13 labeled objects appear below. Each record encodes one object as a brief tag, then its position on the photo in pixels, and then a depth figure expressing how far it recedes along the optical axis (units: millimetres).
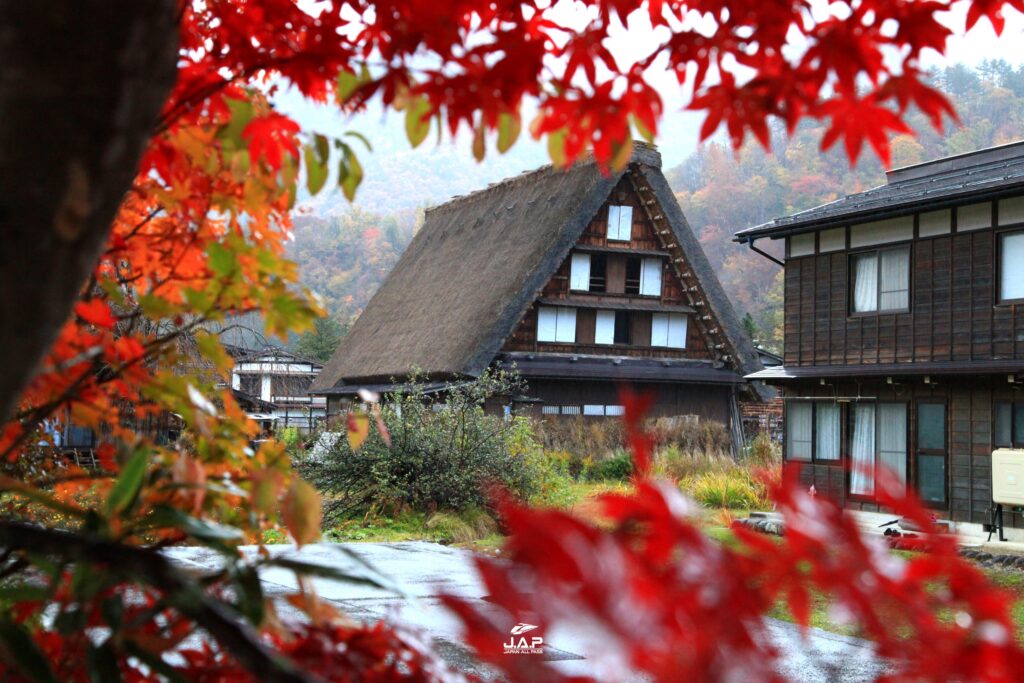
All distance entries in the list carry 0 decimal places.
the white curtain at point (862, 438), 14242
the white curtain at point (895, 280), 13828
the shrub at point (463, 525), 11391
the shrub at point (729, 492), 14898
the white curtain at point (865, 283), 14289
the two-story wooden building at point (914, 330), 12664
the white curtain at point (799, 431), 15297
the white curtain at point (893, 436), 13820
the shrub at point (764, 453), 17797
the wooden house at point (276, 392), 31756
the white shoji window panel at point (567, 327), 22562
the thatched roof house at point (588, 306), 21750
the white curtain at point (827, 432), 14883
